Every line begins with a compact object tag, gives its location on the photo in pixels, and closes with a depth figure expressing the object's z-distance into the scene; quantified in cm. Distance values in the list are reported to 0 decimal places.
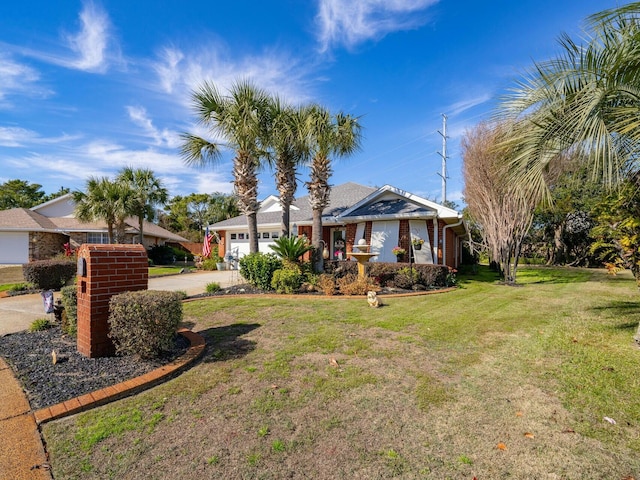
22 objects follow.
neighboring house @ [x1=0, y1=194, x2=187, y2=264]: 2275
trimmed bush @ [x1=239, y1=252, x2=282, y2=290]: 1053
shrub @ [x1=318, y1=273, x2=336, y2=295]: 974
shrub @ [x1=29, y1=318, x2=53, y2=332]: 566
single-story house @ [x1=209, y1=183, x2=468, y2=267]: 1428
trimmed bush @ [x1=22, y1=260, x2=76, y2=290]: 1116
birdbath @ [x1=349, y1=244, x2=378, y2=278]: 1091
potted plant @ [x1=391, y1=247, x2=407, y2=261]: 1266
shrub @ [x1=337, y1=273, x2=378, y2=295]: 978
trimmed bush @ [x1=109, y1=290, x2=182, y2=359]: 393
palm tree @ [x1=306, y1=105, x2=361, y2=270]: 1237
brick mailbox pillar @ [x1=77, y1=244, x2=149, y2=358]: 422
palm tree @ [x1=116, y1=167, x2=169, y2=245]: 2228
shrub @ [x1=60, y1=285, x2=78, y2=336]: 491
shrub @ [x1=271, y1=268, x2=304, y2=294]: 987
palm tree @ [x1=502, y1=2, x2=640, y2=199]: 391
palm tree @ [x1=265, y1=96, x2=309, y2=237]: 1240
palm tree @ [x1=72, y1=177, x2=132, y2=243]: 2089
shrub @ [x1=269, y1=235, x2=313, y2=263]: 1067
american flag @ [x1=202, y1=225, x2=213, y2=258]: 2034
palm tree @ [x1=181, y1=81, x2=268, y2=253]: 1189
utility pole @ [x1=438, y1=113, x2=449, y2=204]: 2738
